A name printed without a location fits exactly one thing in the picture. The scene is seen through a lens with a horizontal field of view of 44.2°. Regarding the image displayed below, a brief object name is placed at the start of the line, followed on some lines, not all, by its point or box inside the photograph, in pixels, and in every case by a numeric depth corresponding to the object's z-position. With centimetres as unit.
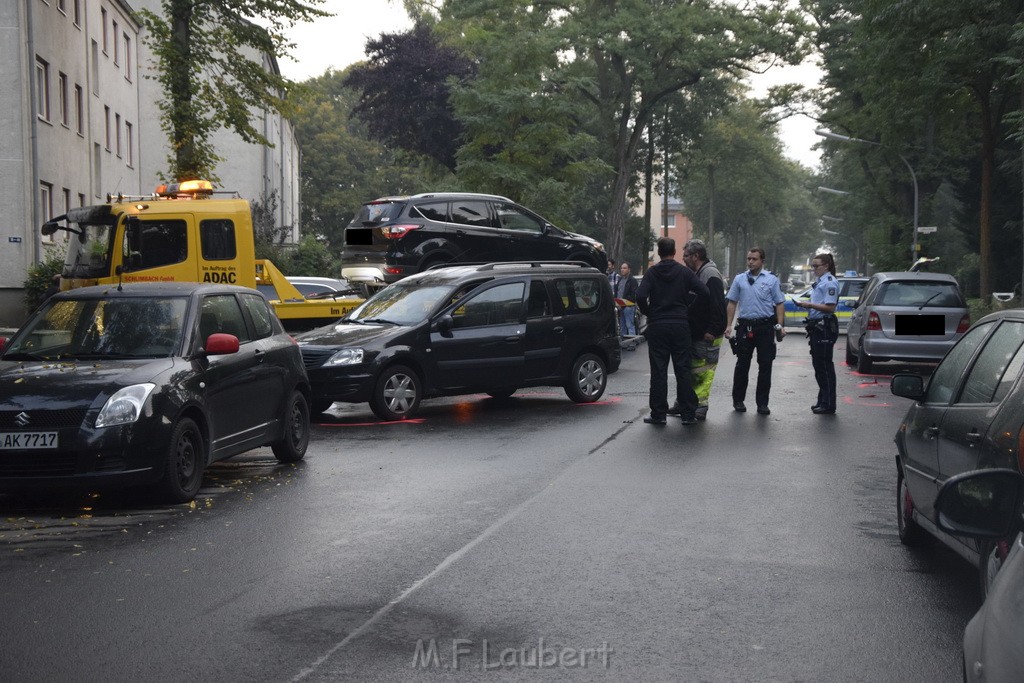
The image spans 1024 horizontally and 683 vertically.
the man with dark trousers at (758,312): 1450
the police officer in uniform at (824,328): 1455
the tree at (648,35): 3891
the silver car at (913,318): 2070
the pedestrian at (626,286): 2720
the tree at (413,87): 4484
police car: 3397
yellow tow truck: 1750
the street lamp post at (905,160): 4300
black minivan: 1391
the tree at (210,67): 2936
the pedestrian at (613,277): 2708
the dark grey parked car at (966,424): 504
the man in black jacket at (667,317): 1348
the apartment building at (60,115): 3103
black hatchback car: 827
